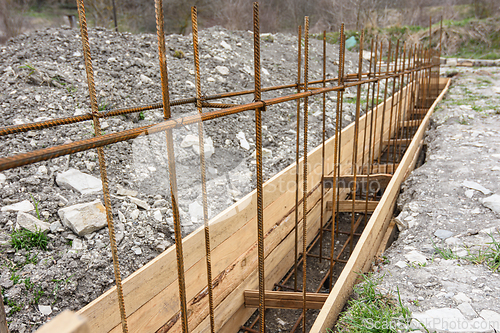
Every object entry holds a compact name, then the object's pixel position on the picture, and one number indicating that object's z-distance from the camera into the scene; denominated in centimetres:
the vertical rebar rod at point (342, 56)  239
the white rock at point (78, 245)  199
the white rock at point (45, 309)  170
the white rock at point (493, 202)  264
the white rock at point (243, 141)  377
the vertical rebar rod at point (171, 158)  100
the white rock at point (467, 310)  170
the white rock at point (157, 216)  239
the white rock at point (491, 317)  163
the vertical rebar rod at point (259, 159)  143
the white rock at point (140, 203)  245
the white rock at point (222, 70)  489
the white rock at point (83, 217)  206
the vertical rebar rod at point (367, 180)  323
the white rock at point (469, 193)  292
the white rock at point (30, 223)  197
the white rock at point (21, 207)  207
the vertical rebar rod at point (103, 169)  115
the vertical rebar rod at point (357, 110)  289
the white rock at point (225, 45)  577
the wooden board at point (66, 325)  36
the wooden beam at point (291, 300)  232
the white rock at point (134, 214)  233
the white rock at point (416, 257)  222
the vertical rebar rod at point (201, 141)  141
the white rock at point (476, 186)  293
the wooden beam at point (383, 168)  429
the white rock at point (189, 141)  324
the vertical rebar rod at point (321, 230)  312
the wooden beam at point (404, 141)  484
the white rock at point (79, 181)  236
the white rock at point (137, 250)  212
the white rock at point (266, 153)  371
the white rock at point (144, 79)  386
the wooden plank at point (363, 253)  190
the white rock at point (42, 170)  239
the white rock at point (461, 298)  180
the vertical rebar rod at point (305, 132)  193
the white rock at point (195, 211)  255
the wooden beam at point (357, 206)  353
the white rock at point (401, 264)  220
